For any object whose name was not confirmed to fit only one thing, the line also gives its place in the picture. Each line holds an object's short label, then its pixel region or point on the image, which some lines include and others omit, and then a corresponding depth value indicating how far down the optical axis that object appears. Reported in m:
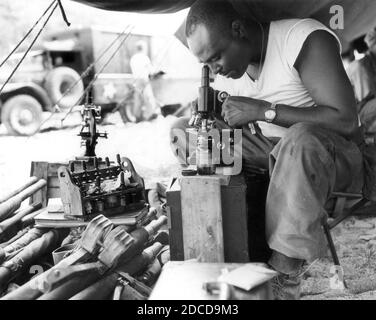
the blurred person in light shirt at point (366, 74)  3.91
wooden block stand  1.71
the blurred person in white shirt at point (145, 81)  8.77
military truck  6.93
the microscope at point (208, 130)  1.79
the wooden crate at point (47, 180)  2.78
